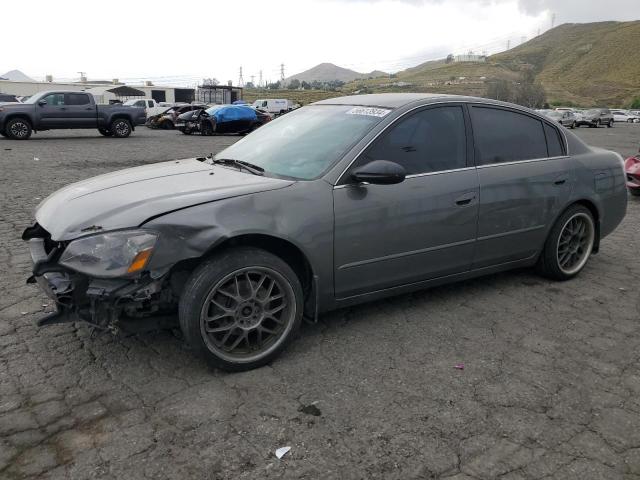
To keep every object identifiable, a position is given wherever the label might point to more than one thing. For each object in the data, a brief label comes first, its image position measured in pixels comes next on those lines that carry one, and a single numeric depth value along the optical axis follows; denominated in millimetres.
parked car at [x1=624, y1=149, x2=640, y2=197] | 9295
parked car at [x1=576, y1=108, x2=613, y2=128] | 42406
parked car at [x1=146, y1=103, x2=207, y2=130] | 29281
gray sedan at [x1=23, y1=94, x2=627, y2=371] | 2949
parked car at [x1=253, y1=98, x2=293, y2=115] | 42500
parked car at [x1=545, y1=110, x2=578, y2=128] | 39875
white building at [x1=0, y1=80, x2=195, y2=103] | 57500
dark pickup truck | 18562
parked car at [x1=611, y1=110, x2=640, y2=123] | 56962
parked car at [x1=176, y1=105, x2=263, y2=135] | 24828
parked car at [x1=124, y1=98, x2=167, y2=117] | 34484
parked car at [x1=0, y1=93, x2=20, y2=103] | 33438
